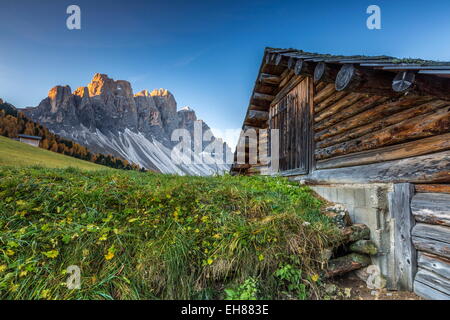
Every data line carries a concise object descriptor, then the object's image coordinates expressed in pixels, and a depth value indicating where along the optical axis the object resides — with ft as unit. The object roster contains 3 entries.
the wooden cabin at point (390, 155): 8.46
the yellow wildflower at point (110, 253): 8.88
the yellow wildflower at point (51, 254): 8.58
